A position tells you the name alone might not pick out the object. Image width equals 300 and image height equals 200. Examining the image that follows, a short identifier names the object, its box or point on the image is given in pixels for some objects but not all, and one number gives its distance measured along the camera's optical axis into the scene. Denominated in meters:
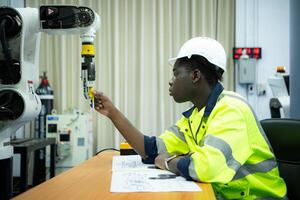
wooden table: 0.98
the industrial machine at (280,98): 2.97
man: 1.15
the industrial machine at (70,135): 3.76
